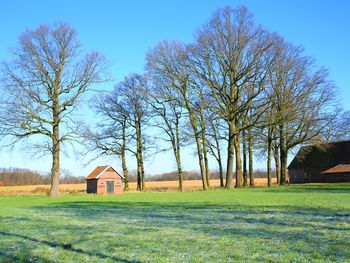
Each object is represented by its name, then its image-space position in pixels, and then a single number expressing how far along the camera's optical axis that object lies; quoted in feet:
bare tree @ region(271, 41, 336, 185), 131.64
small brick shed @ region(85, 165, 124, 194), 180.16
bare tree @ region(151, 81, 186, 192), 153.28
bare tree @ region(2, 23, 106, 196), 116.26
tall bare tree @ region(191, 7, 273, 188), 120.78
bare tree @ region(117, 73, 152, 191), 170.60
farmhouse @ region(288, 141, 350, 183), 198.59
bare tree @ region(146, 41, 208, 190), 134.10
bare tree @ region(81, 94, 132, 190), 172.65
